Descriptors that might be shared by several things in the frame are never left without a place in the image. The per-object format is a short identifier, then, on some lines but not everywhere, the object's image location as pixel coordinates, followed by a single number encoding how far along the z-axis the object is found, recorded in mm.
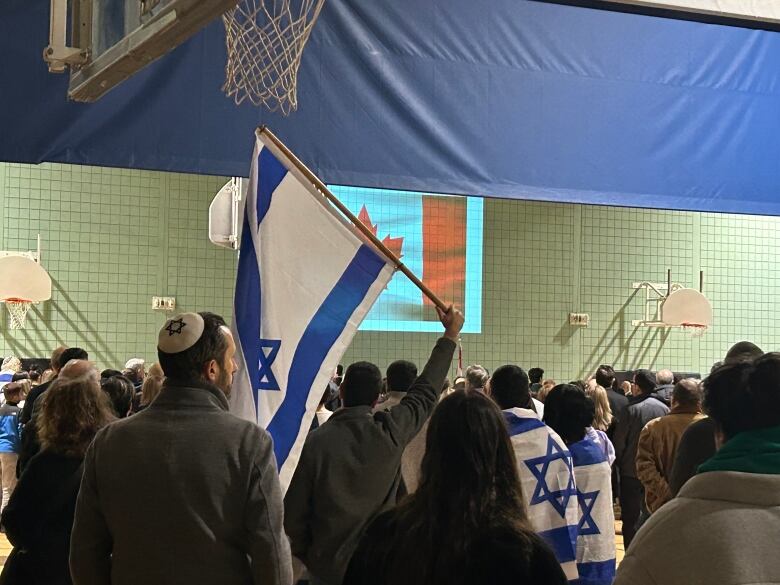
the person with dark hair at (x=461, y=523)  1951
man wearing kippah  2715
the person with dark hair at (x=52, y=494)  3613
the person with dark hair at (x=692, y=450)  4344
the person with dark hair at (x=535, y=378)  10883
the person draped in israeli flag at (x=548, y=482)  4320
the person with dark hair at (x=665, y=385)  9234
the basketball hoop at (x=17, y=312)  14672
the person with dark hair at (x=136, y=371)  10016
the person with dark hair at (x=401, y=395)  5055
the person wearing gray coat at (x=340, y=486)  3852
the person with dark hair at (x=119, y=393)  6219
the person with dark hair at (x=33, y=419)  4316
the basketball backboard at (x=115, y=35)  3971
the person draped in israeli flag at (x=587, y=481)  4625
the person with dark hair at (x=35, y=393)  6612
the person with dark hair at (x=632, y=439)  8648
